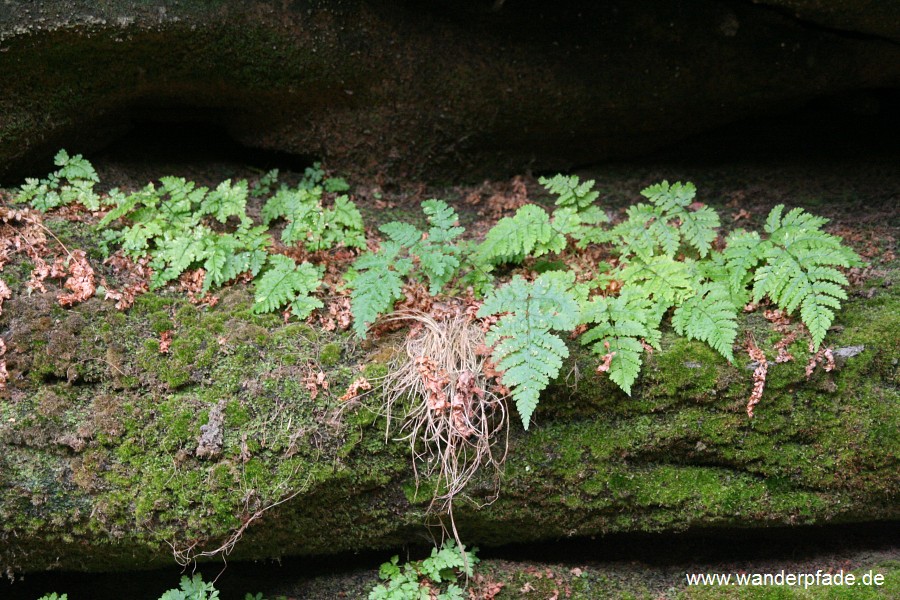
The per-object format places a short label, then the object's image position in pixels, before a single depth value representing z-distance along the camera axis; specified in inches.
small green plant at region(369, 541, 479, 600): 171.8
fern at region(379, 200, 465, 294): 172.1
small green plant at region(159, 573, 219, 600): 164.7
